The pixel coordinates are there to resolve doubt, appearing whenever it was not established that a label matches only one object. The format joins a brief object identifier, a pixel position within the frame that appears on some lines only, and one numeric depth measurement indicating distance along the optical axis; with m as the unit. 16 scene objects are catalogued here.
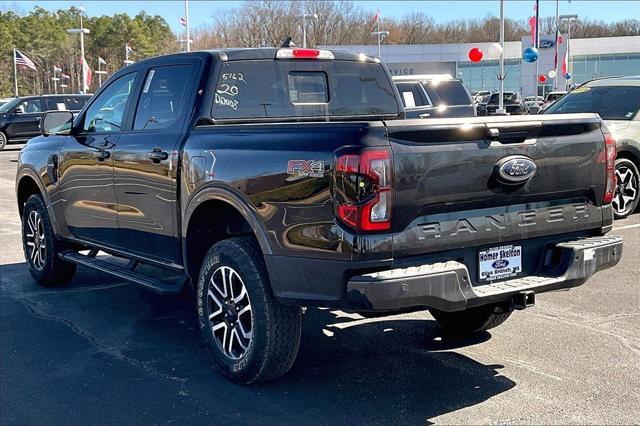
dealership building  77.56
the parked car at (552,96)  28.71
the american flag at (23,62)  36.97
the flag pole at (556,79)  53.60
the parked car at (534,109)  12.74
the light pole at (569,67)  46.81
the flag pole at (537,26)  33.59
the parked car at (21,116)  25.19
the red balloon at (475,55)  23.58
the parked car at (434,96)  14.39
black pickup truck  3.63
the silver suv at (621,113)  9.78
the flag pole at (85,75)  42.03
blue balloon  24.27
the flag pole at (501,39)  25.25
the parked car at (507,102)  14.42
